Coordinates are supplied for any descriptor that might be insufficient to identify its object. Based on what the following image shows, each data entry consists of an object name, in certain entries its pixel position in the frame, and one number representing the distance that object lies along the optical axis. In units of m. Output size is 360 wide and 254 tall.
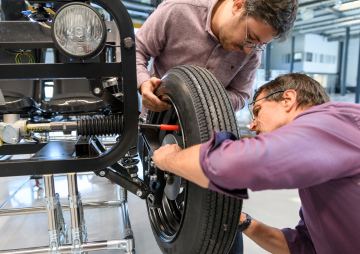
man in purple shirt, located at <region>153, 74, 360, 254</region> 0.53
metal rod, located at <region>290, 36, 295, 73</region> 8.99
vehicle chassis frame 0.83
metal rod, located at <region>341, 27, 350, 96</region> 7.13
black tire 0.74
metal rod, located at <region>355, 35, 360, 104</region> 5.58
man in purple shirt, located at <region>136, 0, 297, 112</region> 1.05
